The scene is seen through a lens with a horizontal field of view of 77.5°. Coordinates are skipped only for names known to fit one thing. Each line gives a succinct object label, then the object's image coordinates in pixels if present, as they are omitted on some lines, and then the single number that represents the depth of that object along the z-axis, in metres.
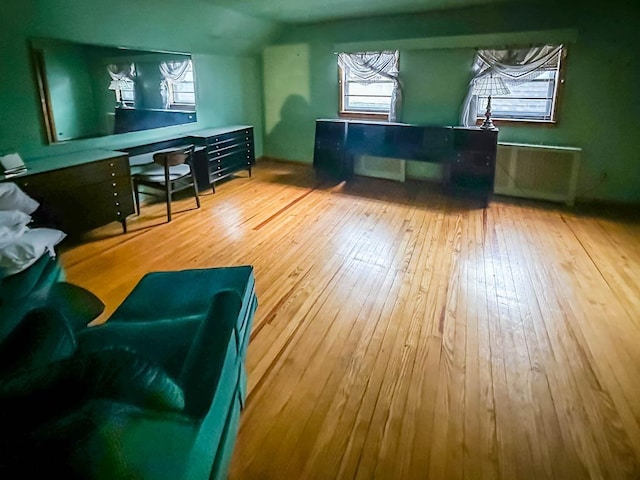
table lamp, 4.87
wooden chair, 3.97
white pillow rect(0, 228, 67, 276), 2.35
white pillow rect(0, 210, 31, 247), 2.47
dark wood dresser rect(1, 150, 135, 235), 3.14
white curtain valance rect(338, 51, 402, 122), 5.41
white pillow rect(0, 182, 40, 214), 2.72
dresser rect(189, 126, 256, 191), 5.01
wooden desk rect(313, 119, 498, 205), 4.68
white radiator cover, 4.52
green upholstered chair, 0.72
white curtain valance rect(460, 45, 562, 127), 4.54
